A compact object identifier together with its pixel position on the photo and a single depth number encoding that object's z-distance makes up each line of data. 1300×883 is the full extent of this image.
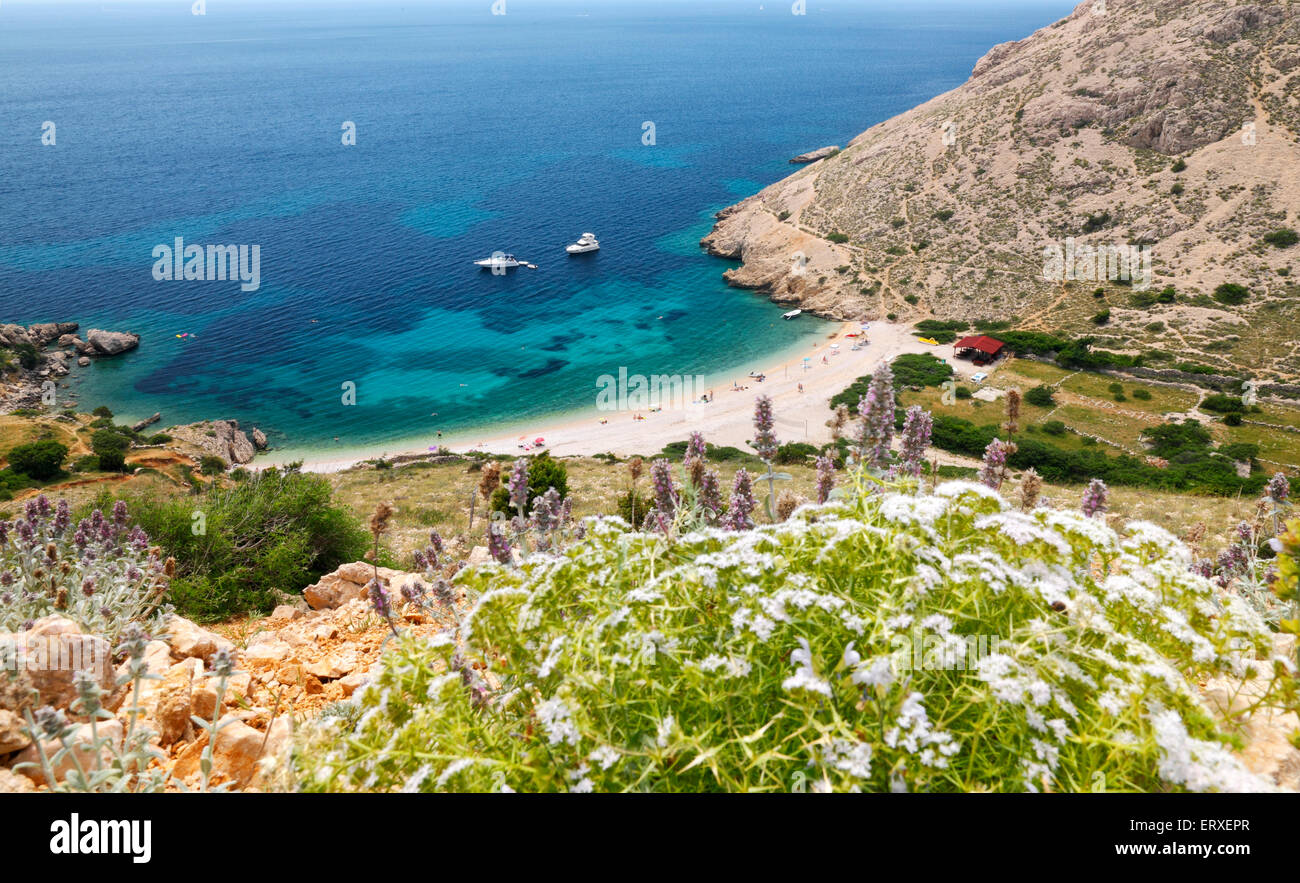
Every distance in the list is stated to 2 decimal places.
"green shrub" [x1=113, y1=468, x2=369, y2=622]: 11.45
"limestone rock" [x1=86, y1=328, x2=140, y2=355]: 64.88
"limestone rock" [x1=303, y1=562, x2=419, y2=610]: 10.48
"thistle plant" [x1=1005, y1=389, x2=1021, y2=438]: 10.30
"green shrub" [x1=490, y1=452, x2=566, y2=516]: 24.62
